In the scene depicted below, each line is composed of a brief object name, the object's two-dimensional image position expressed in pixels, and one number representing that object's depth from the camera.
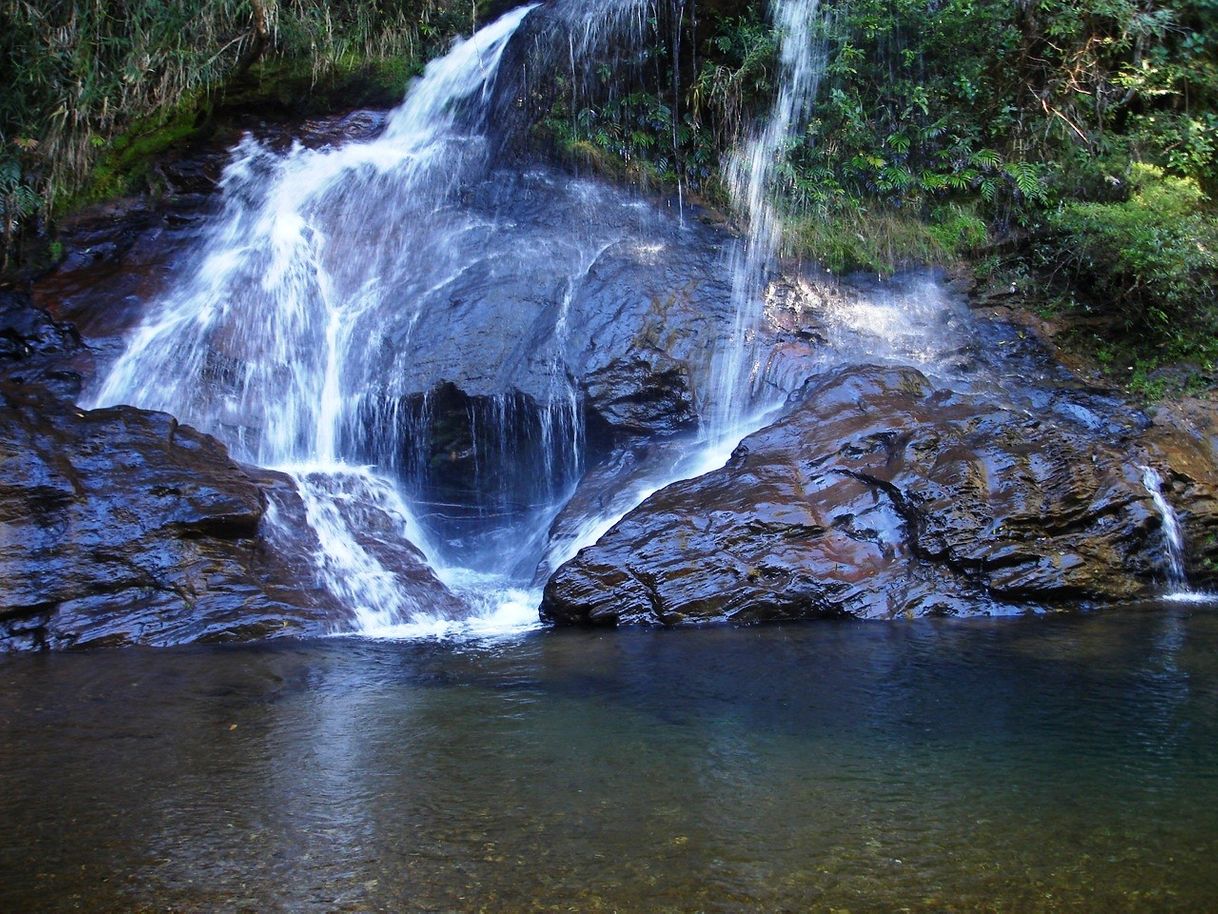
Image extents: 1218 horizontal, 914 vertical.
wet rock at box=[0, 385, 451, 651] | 6.91
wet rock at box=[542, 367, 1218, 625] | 7.58
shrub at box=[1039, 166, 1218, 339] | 10.74
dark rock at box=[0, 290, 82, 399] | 9.87
